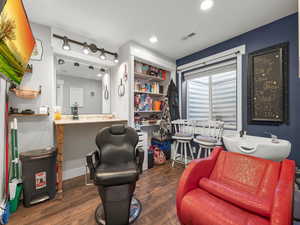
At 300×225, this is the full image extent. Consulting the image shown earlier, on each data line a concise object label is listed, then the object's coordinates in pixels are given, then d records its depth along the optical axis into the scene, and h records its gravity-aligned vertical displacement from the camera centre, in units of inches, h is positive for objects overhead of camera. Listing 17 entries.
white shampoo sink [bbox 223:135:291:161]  53.7 -16.6
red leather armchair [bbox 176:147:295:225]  34.0 -26.7
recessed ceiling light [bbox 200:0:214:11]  62.3 +54.3
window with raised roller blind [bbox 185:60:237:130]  99.8 +16.3
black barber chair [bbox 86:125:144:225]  49.2 -26.4
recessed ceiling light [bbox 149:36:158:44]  93.5 +55.3
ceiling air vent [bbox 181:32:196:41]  89.8 +55.4
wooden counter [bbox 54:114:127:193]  71.6 -19.1
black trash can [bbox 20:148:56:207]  61.4 -32.3
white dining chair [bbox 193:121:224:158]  90.3 -18.3
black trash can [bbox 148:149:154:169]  106.7 -40.6
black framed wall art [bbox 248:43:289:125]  72.9 +15.8
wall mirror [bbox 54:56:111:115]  91.1 +20.6
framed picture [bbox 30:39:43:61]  73.7 +35.7
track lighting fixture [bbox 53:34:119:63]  81.5 +47.6
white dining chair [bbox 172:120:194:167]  106.3 -20.9
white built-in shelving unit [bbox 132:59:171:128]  113.8 +26.5
